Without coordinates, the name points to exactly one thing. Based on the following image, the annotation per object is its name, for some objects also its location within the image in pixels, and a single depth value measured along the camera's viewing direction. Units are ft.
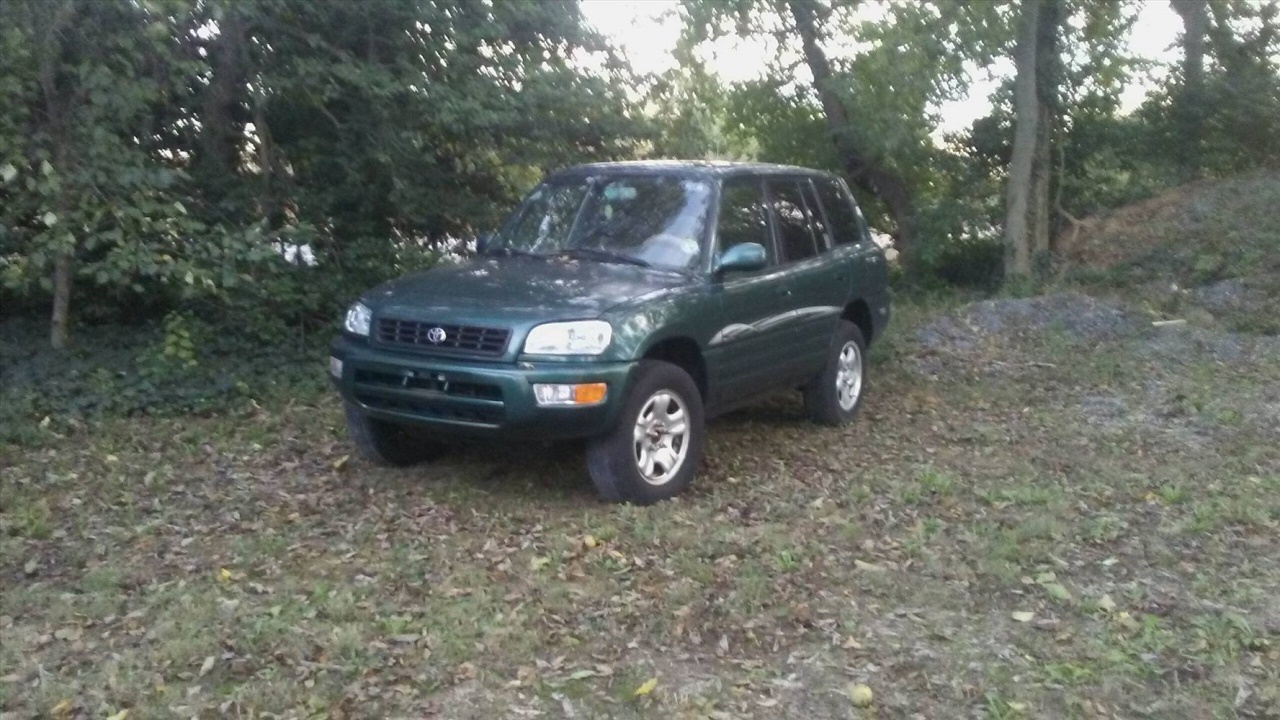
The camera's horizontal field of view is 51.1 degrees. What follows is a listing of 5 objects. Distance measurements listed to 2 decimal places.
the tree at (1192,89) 57.11
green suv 21.68
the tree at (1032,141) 51.62
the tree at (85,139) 27.84
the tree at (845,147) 51.96
